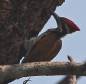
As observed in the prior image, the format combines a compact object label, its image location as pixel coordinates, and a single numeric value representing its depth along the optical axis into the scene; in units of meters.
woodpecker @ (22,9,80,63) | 8.77
